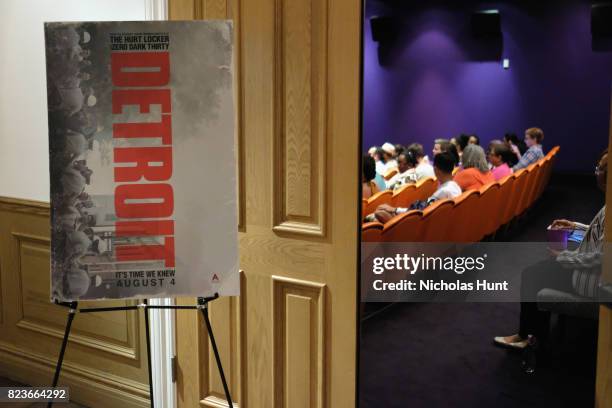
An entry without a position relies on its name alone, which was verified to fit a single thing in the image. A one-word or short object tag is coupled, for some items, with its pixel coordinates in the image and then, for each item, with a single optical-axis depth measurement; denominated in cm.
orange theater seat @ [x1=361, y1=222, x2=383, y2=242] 418
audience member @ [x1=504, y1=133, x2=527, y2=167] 1100
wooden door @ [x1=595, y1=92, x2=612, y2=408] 218
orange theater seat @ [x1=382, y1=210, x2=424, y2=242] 441
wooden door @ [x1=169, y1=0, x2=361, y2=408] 252
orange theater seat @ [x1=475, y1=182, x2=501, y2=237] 593
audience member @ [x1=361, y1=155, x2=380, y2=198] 523
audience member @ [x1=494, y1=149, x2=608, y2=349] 294
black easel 231
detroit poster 227
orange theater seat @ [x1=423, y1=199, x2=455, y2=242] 484
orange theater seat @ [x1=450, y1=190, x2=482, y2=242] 535
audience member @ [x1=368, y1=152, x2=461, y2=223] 547
